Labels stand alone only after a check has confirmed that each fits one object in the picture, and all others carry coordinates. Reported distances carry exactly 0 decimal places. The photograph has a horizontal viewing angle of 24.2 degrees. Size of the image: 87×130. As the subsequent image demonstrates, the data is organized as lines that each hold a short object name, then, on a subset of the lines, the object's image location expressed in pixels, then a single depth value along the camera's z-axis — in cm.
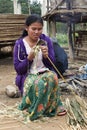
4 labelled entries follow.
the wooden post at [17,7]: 852
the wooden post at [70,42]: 767
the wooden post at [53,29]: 790
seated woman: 260
